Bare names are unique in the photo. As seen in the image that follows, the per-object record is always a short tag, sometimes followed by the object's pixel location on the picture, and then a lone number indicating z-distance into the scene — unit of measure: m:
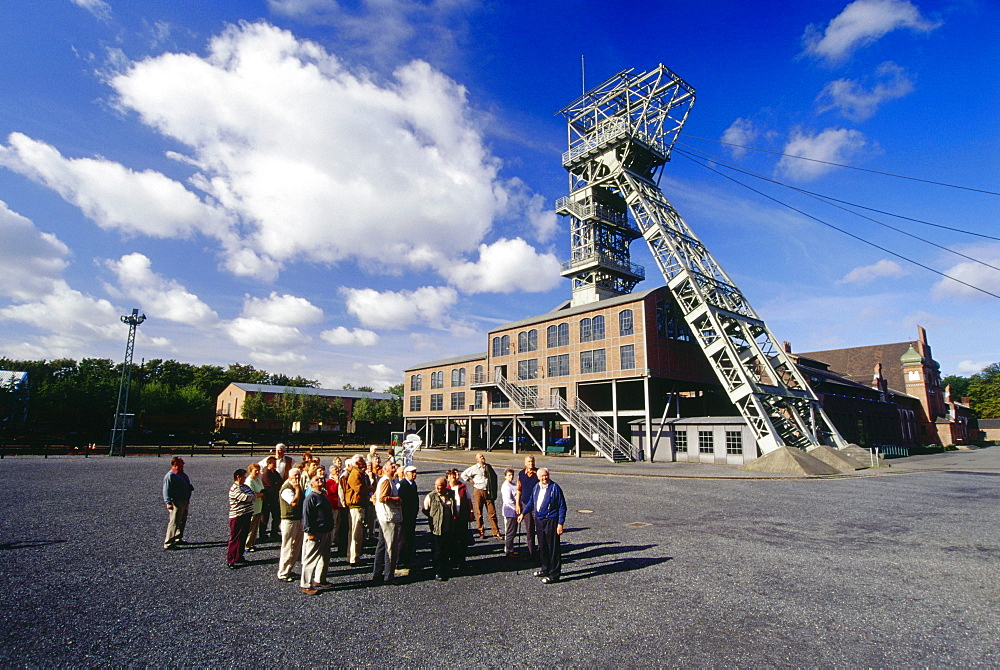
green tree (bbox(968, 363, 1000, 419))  84.56
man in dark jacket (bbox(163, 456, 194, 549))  9.15
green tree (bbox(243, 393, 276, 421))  68.94
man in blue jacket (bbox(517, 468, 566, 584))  7.59
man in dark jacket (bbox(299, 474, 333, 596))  7.09
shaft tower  29.45
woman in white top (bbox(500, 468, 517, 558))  9.20
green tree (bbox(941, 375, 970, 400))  113.13
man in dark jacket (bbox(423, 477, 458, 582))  7.86
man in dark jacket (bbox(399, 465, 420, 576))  7.85
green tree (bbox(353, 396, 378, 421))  79.25
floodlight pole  34.00
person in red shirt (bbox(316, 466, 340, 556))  8.80
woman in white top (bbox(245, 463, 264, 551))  9.37
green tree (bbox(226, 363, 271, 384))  99.81
